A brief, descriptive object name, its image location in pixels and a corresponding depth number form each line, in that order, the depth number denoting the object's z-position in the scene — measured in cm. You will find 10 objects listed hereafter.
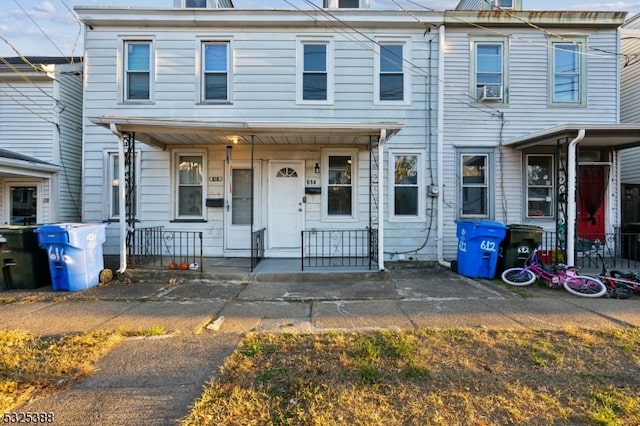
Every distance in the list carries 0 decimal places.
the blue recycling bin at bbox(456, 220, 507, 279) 668
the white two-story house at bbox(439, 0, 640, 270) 845
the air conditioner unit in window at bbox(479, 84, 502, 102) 838
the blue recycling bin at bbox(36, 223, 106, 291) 584
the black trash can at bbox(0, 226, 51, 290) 593
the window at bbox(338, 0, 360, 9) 905
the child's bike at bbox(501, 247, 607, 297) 568
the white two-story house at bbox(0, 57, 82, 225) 908
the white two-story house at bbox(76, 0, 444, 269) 820
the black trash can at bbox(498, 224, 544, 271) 673
